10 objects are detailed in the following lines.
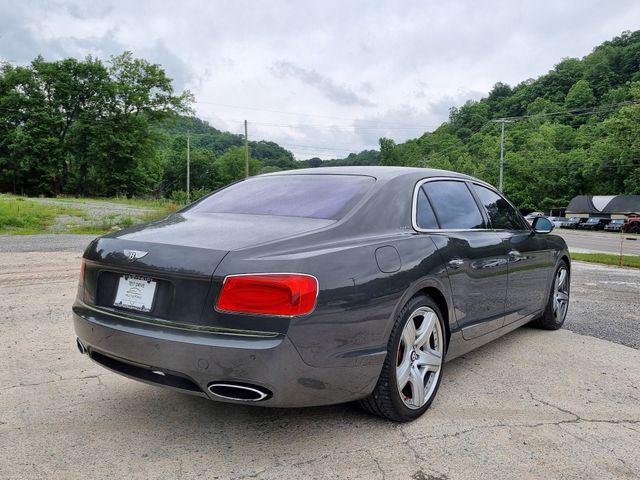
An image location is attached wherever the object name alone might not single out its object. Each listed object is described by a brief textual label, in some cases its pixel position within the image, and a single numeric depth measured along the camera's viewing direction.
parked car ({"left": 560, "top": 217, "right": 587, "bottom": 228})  53.12
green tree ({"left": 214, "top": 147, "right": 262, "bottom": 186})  106.75
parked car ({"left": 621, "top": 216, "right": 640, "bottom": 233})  44.06
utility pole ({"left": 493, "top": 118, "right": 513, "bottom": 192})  51.33
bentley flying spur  2.30
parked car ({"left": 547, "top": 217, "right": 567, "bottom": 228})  54.03
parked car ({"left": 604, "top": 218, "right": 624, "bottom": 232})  46.91
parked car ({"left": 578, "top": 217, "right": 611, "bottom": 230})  50.09
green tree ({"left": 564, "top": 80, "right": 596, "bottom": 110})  80.50
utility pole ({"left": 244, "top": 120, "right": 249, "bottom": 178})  45.39
